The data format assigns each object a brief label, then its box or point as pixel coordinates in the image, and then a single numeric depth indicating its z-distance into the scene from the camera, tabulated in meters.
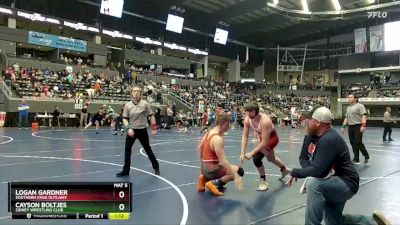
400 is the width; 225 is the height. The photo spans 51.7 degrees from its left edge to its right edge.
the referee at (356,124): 10.62
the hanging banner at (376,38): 48.19
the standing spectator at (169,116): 27.02
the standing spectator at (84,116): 25.56
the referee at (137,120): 8.11
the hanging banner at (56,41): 35.53
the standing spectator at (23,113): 24.15
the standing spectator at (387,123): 19.57
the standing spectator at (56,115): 25.56
